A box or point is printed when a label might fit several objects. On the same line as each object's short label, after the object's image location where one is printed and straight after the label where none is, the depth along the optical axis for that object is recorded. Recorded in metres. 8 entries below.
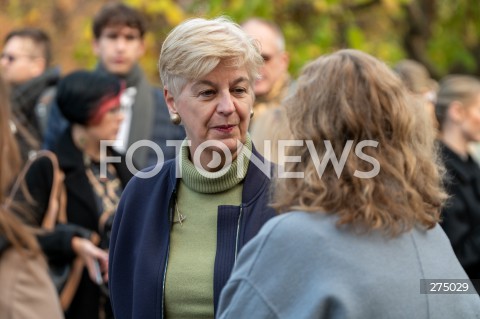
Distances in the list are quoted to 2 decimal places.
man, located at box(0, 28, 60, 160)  9.98
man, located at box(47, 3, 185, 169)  8.82
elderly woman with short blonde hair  4.71
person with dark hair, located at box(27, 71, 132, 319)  7.14
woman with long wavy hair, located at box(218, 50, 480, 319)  3.77
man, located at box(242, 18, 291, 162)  7.53
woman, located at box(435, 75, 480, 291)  8.10
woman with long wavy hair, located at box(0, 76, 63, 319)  4.32
